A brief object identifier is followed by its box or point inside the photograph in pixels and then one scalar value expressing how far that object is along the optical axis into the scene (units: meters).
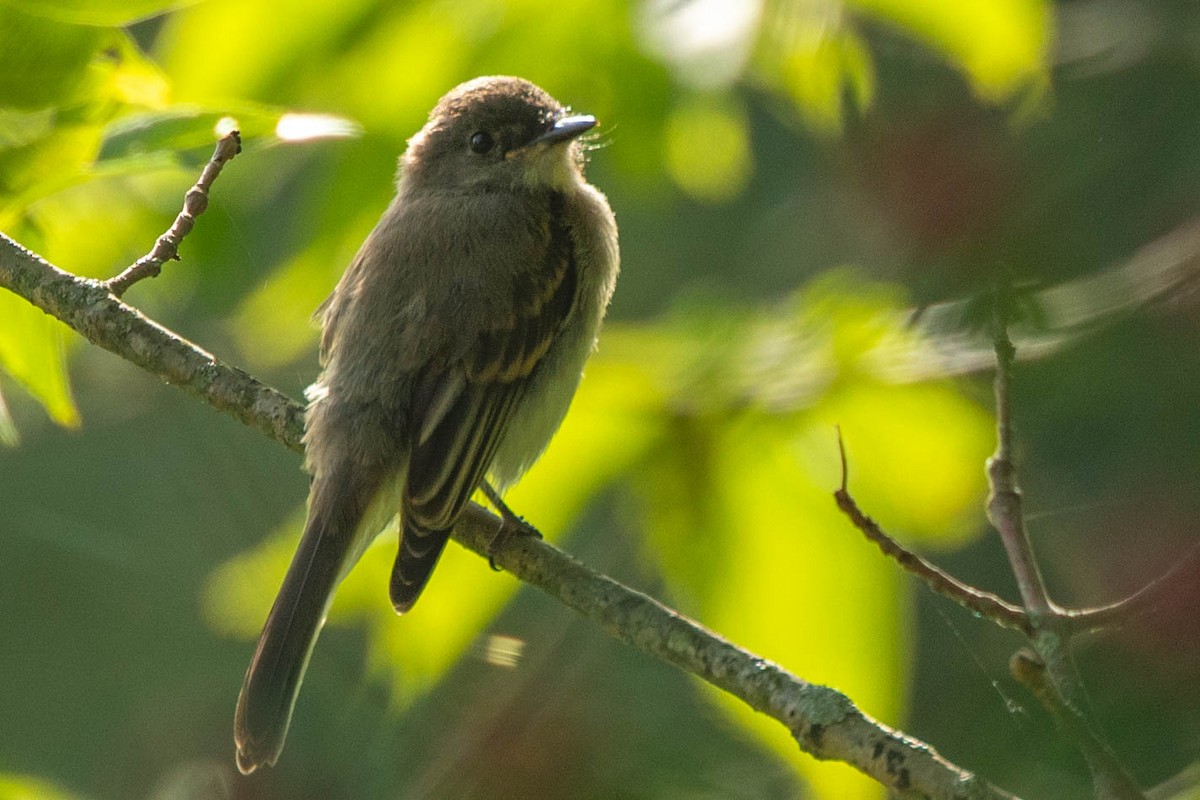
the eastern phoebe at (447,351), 5.05
